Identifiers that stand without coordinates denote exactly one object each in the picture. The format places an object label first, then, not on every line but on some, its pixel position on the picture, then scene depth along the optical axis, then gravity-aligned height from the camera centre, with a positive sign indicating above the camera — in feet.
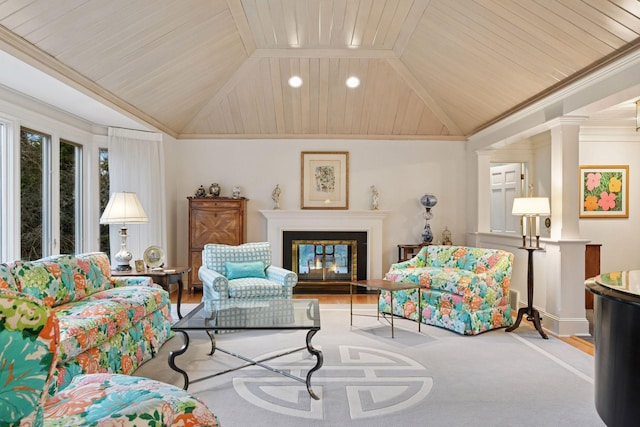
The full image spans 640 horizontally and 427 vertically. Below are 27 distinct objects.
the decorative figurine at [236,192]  22.45 +0.98
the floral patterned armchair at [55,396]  3.16 -2.06
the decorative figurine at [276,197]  22.77 +0.73
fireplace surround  22.53 -0.68
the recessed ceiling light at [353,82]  20.02 +5.95
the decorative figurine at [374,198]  22.89 +0.66
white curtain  18.86 +1.49
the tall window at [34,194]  14.17 +0.62
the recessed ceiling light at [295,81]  19.99 +5.98
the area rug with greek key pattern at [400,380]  8.64 -4.06
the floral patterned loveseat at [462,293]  14.60 -2.86
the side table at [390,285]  14.27 -2.54
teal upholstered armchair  14.44 -2.23
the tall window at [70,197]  16.64 +0.57
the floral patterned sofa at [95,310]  8.99 -2.35
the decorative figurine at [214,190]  22.37 +1.09
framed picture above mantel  23.24 +1.69
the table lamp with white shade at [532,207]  14.49 +0.10
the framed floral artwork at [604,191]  20.66 +0.89
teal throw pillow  15.78 -2.13
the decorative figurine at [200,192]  22.13 +0.97
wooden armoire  21.39 -0.58
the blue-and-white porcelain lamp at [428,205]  22.57 +0.28
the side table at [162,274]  14.73 -2.14
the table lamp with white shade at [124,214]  14.94 -0.08
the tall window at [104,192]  19.01 +0.86
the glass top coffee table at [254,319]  9.78 -2.60
